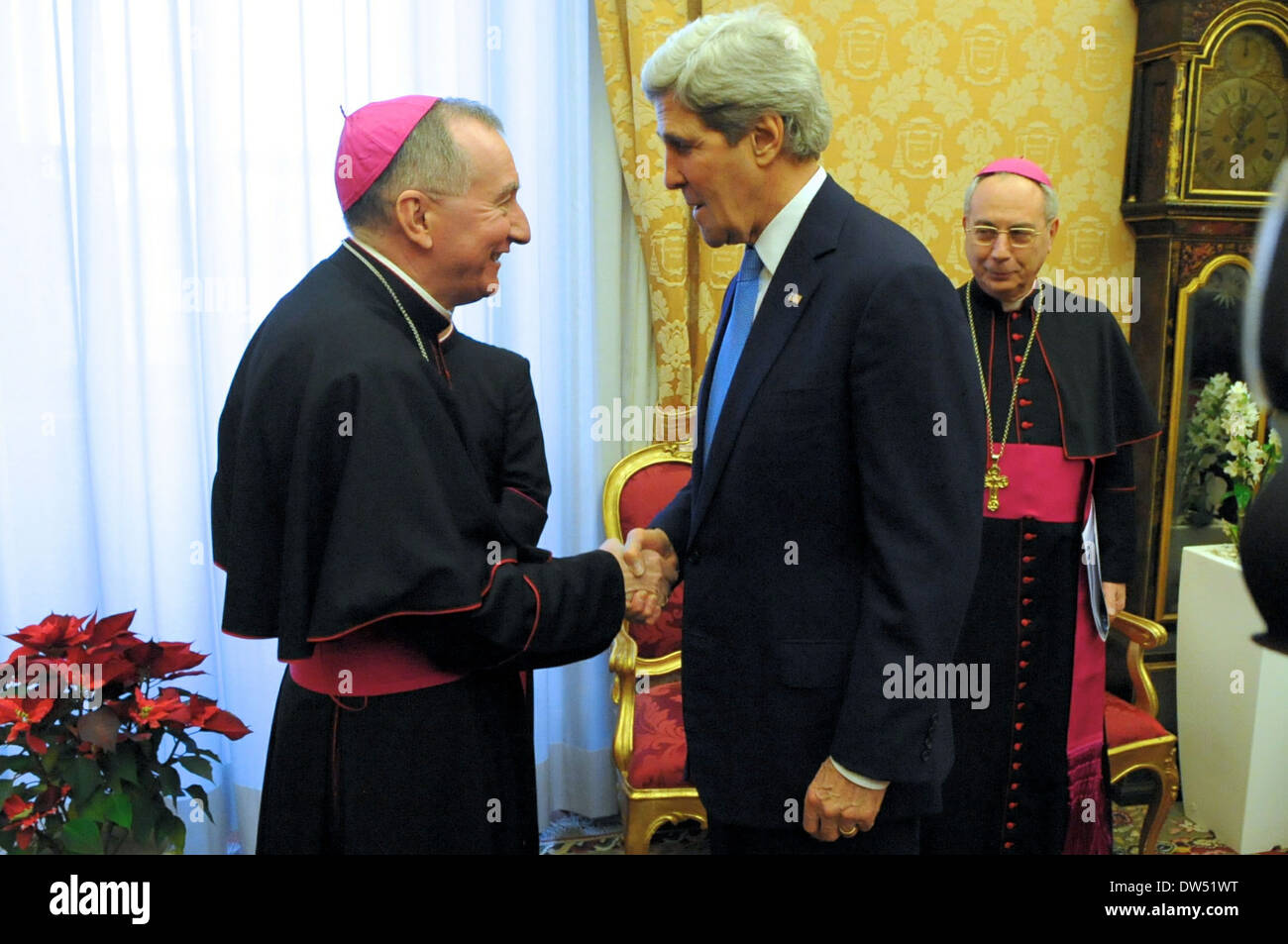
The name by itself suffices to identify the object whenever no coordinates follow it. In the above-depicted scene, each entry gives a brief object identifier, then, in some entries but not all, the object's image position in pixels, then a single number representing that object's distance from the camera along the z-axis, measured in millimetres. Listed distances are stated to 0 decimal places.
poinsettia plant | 2395
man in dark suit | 1662
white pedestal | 3609
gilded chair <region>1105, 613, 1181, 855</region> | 3363
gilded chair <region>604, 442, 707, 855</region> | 3219
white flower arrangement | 3754
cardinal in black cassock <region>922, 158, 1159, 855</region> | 2934
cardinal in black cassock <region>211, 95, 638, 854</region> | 1754
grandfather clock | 3857
